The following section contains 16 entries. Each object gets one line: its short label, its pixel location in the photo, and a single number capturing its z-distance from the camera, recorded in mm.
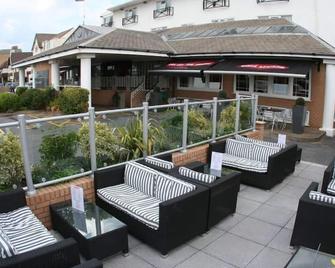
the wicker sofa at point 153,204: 3725
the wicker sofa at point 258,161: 5898
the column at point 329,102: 12000
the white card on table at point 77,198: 3857
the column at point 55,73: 17111
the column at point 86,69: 13016
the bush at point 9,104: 16672
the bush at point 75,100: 12914
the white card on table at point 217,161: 5094
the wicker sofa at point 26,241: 2736
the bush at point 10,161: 3984
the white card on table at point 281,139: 6953
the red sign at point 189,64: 14467
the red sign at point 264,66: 12254
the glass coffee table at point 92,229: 3510
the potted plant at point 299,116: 11805
